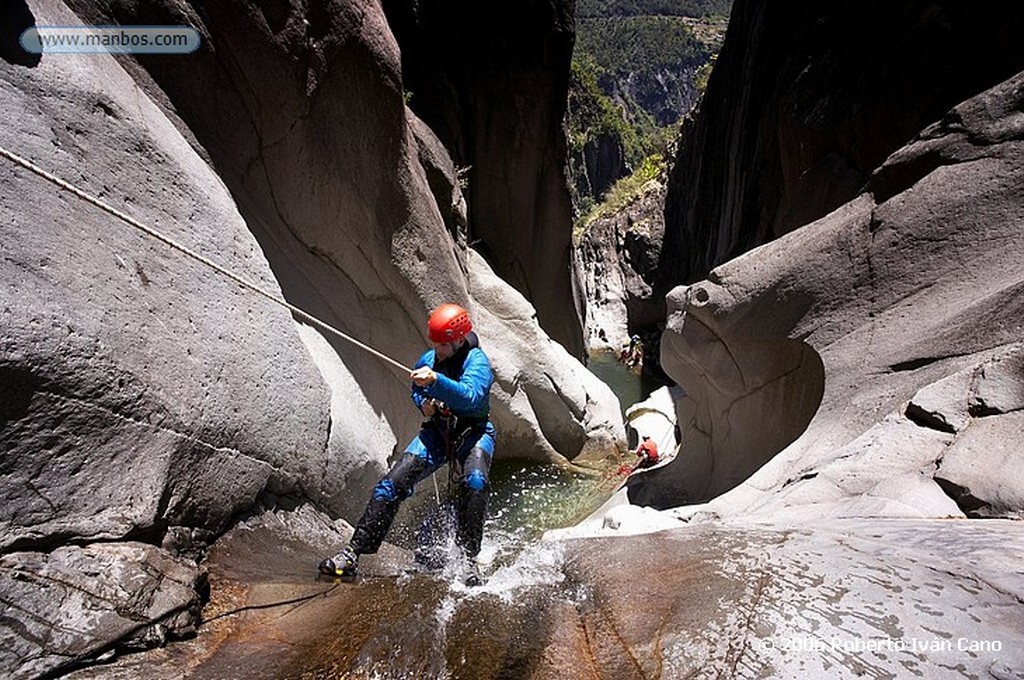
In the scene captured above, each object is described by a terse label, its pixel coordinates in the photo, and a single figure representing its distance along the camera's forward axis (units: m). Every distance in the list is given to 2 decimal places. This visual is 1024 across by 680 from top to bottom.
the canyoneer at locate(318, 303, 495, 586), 3.60
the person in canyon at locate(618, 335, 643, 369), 27.47
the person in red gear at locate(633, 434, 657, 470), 10.70
